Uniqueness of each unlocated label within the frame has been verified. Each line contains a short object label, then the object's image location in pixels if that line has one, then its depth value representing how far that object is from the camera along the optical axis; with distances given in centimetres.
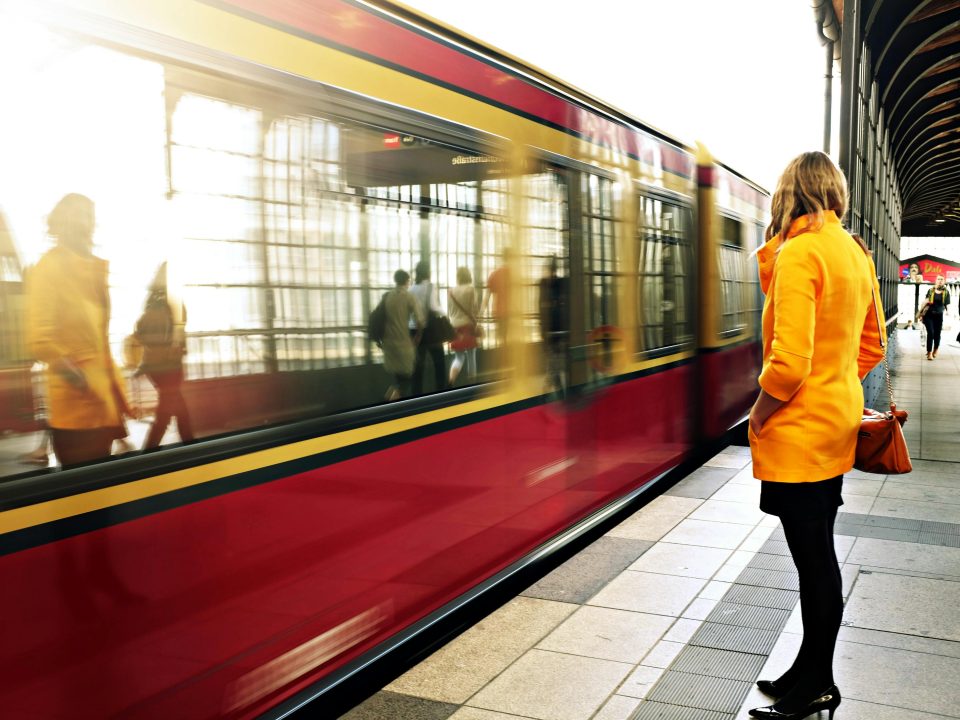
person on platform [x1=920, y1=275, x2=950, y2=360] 2374
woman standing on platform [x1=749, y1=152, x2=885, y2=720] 336
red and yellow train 267
